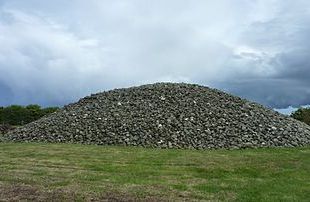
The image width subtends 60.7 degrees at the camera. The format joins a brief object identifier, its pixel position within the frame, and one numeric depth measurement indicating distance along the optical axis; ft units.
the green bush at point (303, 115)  77.86
